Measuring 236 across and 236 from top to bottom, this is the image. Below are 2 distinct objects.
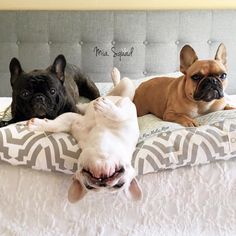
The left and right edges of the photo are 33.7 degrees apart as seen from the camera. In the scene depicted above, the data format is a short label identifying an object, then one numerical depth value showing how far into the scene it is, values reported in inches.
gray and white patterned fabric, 46.8
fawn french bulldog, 56.6
